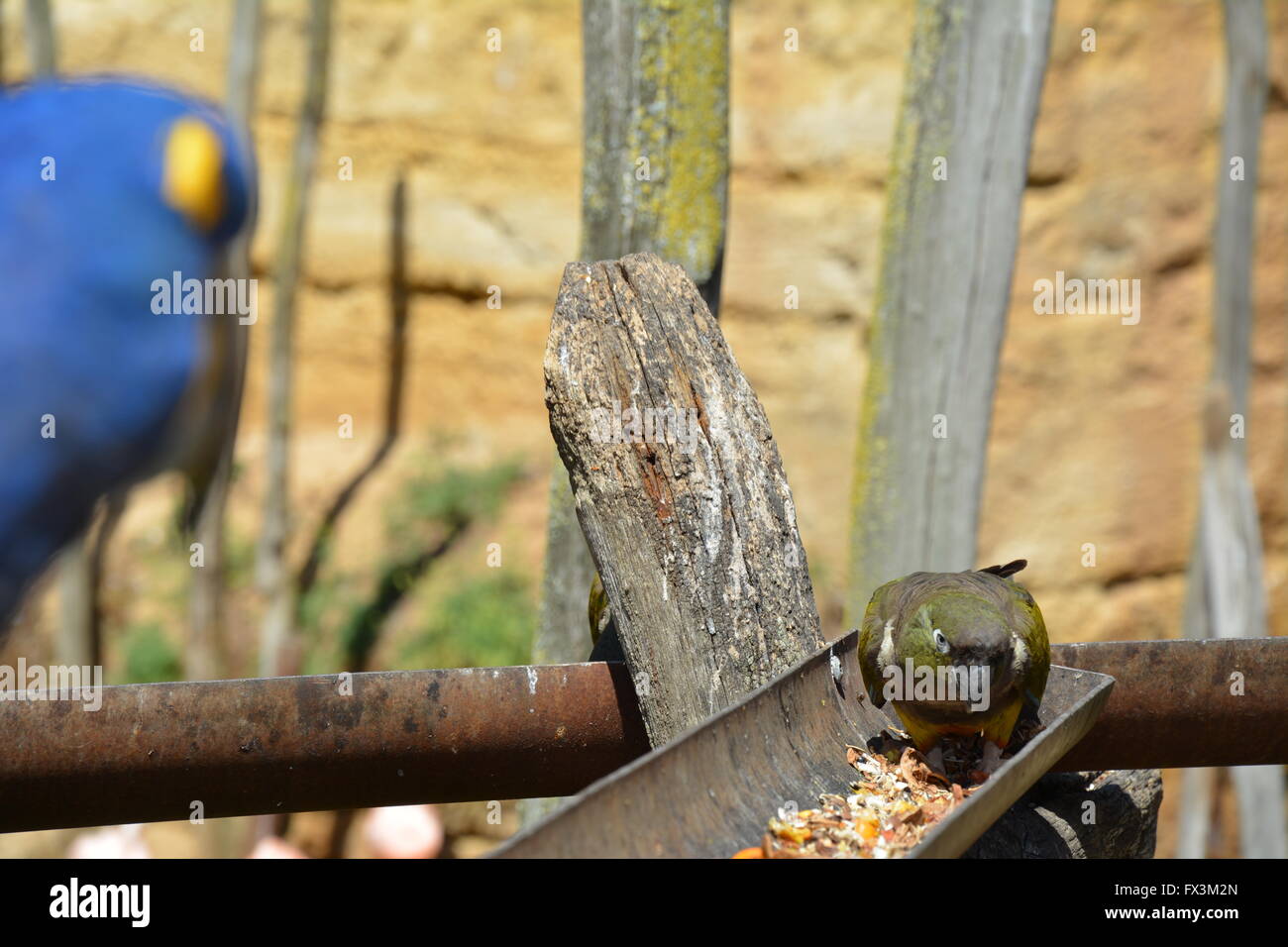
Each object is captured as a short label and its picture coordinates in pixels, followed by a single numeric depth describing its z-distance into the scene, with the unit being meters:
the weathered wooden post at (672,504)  2.28
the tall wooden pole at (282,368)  8.08
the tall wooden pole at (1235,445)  6.64
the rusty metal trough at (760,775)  1.56
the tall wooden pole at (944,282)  3.70
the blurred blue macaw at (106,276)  1.81
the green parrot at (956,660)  2.12
